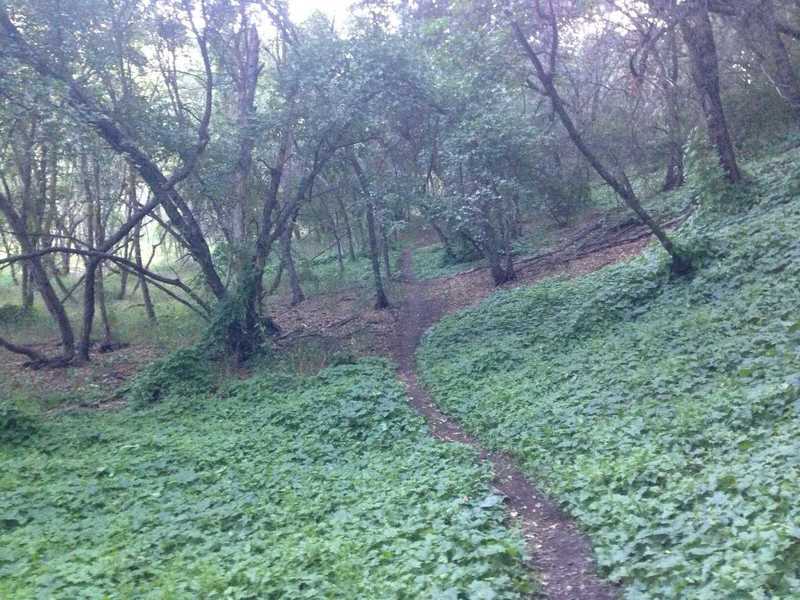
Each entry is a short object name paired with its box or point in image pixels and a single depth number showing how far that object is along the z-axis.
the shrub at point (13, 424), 10.88
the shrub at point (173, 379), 13.59
